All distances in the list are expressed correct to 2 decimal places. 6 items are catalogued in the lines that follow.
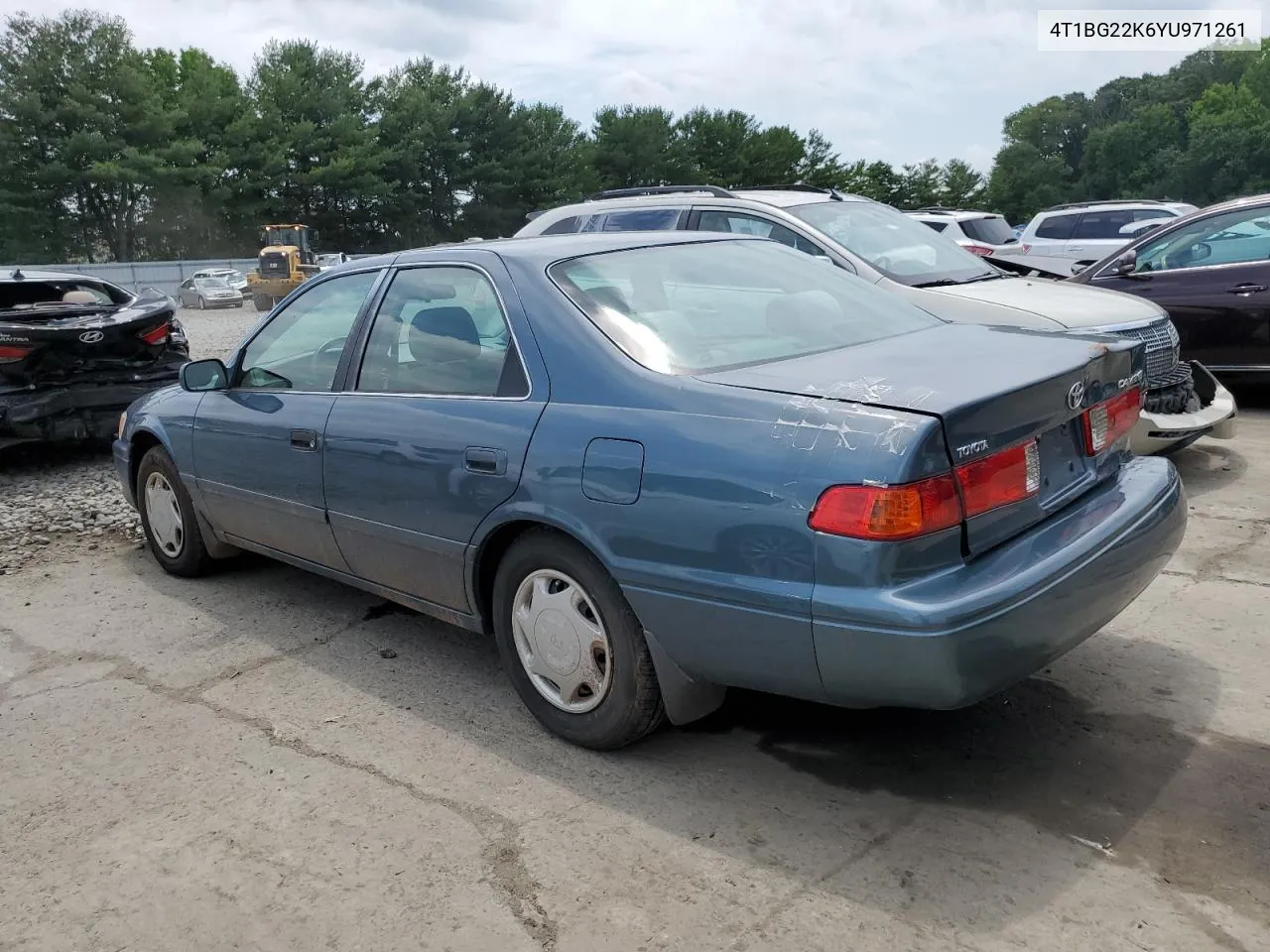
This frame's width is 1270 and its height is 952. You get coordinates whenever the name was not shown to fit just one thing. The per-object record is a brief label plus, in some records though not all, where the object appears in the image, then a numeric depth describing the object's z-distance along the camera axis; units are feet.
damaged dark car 25.07
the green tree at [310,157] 174.60
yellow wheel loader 109.60
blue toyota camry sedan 8.80
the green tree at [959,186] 204.23
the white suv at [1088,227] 52.13
